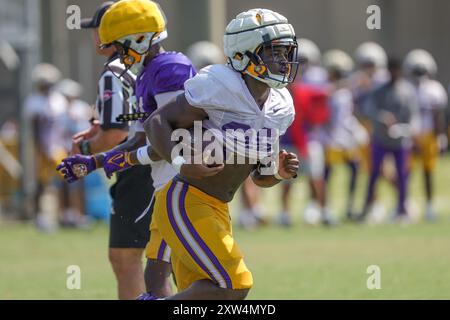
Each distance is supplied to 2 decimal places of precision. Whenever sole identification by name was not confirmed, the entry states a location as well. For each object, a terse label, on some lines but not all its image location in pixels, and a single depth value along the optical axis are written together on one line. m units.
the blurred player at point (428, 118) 16.23
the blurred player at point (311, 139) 15.24
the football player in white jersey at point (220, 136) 6.07
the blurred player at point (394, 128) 15.65
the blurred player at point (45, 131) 15.86
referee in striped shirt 7.46
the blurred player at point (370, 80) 16.20
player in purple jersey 6.73
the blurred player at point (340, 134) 16.20
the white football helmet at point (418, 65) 16.36
